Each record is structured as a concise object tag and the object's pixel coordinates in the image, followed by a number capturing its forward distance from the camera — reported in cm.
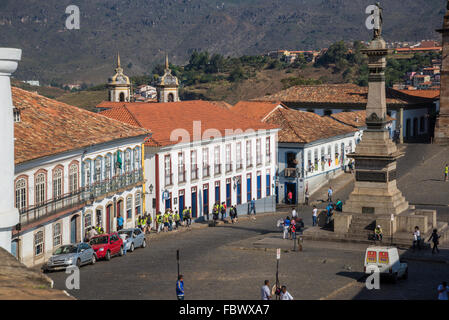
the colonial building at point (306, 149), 6512
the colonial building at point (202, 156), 5150
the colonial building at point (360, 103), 8925
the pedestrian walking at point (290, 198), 6391
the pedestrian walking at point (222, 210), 5229
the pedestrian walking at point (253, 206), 5768
